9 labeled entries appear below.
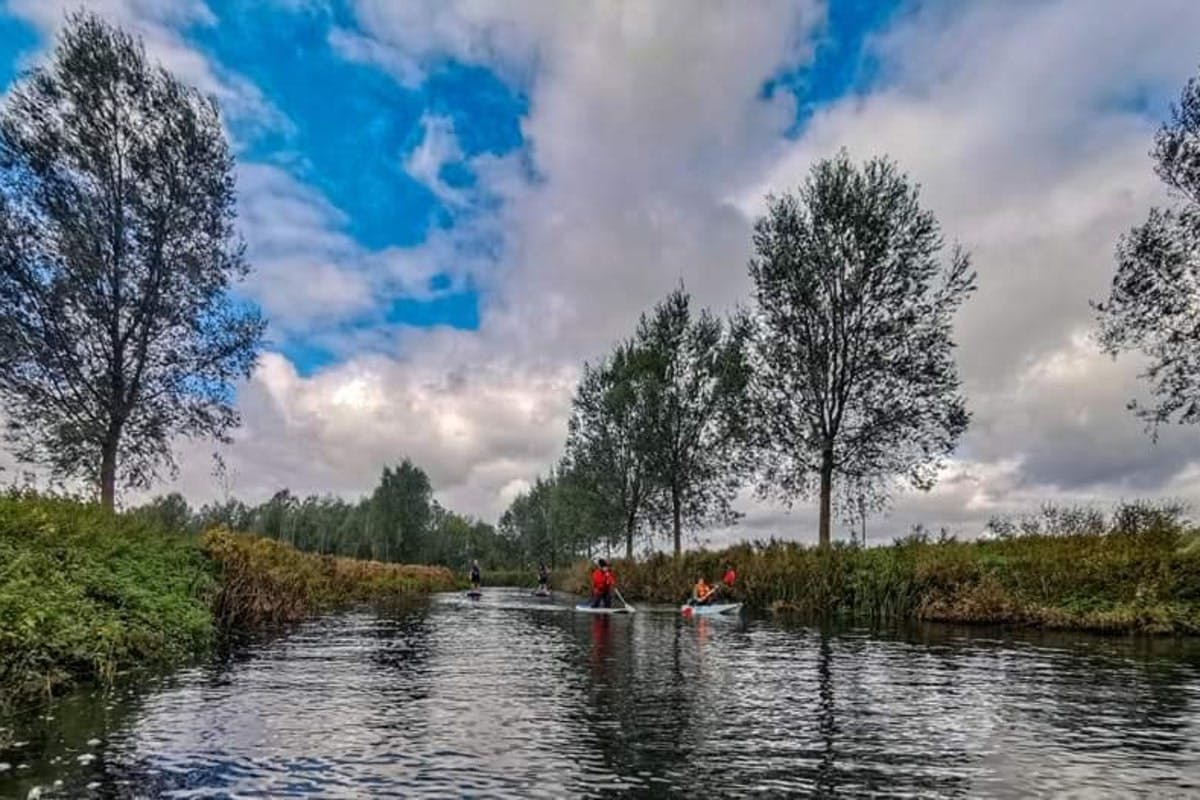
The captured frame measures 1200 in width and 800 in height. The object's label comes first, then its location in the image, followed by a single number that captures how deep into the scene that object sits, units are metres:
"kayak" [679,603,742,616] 28.72
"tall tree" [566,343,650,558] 51.28
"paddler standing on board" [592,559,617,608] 32.31
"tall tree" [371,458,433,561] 120.12
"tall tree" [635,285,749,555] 47.47
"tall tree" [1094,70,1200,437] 24.80
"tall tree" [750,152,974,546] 33.91
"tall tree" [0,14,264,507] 25.19
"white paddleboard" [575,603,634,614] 31.68
